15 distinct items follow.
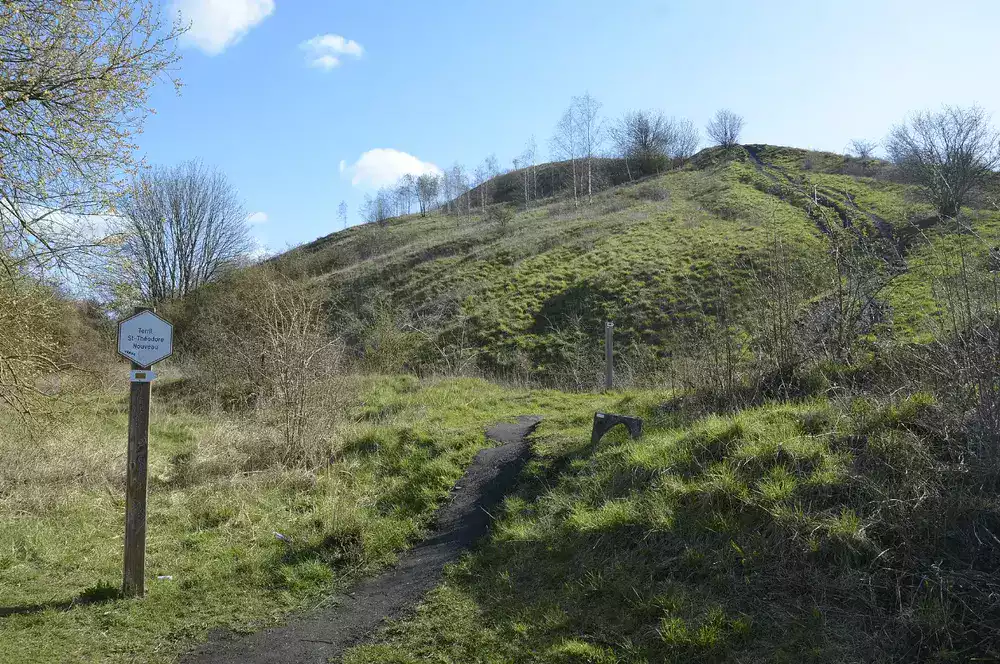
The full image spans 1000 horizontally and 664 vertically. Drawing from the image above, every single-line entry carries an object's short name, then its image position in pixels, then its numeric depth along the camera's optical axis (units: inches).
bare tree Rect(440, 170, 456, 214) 3403.1
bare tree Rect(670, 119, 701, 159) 2726.4
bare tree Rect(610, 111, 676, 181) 2581.2
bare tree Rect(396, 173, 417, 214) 3506.4
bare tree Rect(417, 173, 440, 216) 3437.5
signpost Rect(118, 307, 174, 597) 204.1
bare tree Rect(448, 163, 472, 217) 3201.3
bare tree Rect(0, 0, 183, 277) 288.4
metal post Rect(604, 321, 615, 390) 540.7
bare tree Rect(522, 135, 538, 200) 2790.4
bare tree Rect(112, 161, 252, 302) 1407.5
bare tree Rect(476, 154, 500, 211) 2966.0
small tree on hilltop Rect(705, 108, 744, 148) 2706.7
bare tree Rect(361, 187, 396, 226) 3403.1
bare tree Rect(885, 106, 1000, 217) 1085.8
